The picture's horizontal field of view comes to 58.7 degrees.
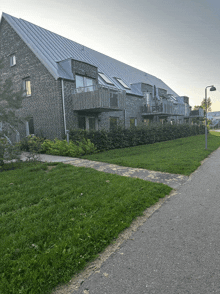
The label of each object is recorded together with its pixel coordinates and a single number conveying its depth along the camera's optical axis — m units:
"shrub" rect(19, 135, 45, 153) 12.95
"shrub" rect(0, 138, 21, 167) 7.28
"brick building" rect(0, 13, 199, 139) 13.52
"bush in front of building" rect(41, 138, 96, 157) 10.46
